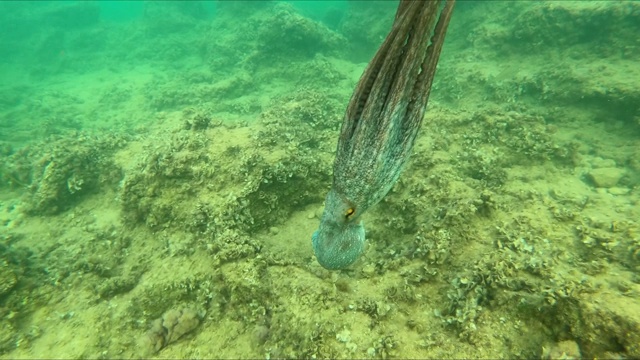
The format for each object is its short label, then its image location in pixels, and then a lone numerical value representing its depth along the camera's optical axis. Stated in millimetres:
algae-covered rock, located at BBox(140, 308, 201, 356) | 3035
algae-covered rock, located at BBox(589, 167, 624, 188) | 5195
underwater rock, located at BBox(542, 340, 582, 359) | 2160
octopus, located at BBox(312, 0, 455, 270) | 1635
